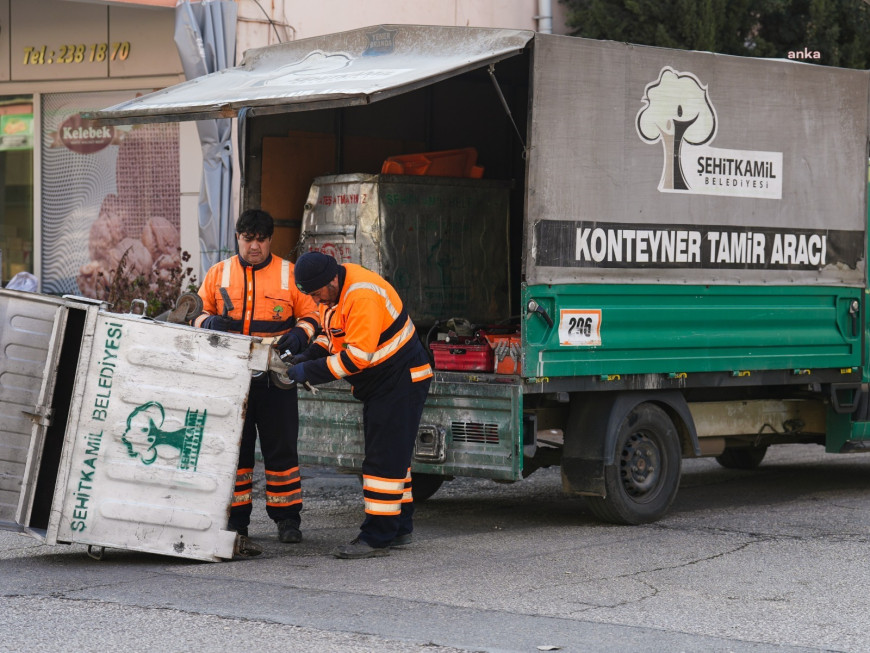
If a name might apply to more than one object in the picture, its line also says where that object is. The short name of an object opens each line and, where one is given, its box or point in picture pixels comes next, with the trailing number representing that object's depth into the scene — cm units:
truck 1473
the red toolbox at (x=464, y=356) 1513
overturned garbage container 1295
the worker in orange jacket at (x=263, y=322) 1441
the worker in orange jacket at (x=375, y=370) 1361
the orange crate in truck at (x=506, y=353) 1467
